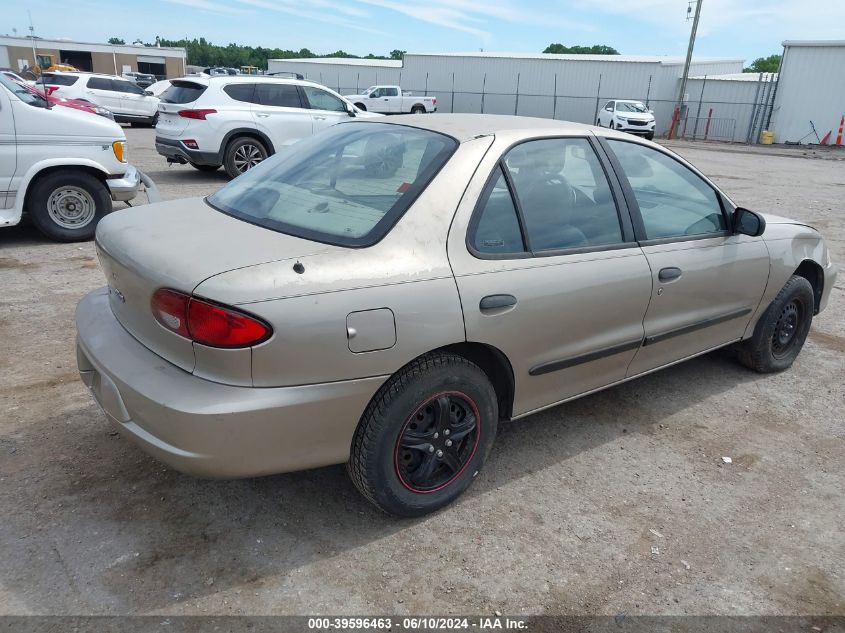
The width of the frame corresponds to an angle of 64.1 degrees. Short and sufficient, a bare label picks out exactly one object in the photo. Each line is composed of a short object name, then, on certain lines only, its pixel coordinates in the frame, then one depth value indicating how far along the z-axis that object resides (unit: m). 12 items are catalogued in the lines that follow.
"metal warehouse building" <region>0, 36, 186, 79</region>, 62.19
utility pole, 30.71
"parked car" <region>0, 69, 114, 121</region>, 9.92
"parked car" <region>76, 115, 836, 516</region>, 2.36
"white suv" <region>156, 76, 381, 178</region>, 10.87
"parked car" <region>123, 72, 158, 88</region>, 37.00
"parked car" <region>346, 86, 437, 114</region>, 33.72
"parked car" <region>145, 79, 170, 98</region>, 25.49
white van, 6.48
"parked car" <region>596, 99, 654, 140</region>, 26.73
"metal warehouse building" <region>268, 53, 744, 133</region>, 34.62
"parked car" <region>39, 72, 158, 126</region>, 20.55
